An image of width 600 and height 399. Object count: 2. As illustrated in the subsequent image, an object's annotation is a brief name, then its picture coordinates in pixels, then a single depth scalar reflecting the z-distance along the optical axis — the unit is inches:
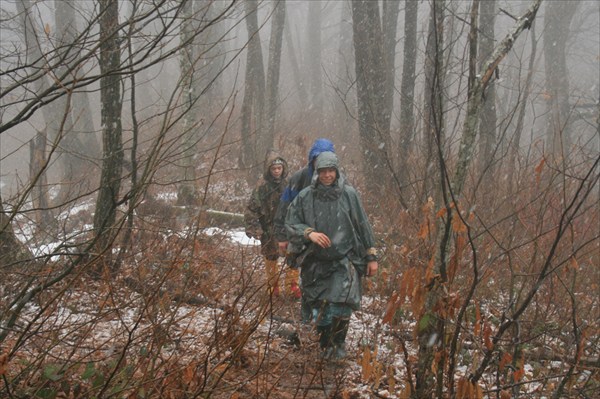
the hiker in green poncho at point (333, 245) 183.5
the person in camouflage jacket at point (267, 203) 247.8
